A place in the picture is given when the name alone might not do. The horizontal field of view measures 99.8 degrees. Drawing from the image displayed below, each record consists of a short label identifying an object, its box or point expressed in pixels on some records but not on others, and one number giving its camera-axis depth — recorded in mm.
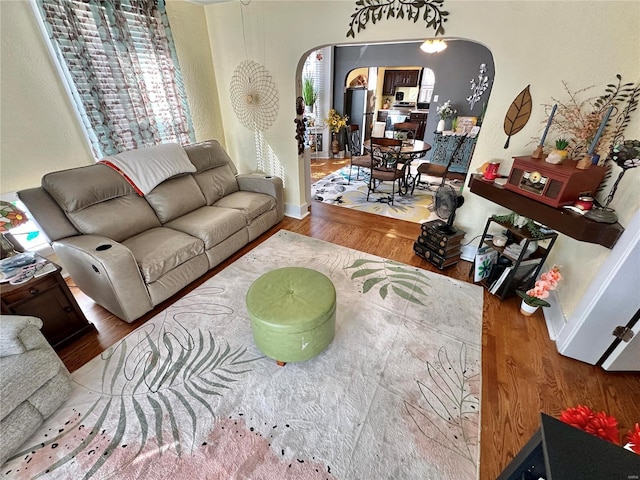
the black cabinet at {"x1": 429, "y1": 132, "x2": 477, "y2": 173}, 5178
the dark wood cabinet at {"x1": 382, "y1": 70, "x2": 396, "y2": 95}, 7915
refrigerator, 6307
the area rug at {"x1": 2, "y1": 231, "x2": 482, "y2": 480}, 1296
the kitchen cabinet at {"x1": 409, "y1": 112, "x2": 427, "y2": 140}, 6316
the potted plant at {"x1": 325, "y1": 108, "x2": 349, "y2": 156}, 5867
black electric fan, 2479
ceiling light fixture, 4555
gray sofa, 1929
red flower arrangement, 735
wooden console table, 1557
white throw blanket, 2441
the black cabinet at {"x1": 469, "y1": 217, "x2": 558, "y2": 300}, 2055
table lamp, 1865
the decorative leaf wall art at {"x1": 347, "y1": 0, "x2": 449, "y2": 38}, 2105
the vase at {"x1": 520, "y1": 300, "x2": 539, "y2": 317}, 2100
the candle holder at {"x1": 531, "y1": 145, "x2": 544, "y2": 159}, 1951
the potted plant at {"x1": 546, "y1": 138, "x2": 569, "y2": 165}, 1817
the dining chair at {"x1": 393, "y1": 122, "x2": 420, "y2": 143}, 4545
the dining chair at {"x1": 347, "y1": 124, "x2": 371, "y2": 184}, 4453
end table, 1601
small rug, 3828
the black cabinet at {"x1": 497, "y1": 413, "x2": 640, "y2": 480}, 523
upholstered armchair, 1257
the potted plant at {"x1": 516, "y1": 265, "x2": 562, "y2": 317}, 1966
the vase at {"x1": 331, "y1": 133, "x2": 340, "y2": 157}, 6617
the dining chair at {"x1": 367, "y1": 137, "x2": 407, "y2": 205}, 3918
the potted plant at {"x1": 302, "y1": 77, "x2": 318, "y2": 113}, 5781
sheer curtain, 2219
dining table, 3893
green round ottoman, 1533
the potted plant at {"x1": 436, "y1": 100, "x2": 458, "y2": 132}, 5438
